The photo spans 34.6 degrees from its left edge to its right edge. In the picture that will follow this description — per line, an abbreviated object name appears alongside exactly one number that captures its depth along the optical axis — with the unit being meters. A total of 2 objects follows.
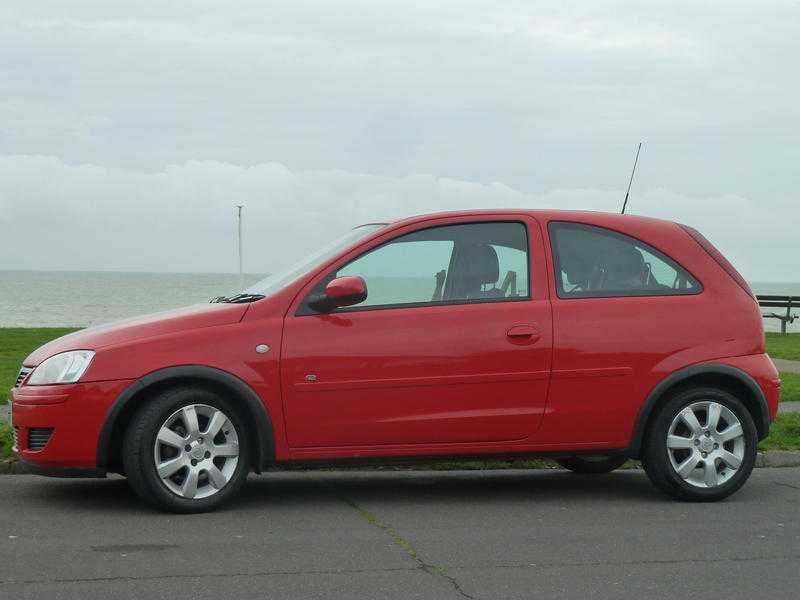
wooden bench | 28.94
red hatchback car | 7.29
